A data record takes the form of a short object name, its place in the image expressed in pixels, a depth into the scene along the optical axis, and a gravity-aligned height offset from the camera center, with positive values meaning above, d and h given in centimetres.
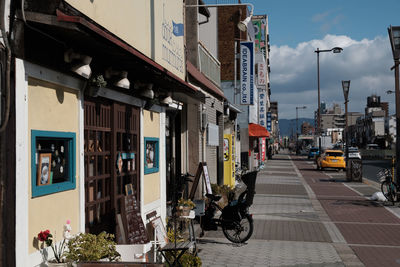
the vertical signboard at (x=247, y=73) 2395 +363
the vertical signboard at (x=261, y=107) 4737 +378
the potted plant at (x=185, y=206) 923 -108
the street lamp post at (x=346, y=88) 2965 +335
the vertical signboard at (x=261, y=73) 4504 +667
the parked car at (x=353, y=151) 4410 -60
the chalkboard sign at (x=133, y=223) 706 -107
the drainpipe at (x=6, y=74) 399 +63
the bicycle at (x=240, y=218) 1030 -146
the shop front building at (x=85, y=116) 444 +40
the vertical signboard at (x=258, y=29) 5134 +1215
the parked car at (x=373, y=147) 10488 -42
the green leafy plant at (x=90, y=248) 502 -101
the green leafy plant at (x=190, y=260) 728 -163
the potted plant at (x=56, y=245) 470 -96
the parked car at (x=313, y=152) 6474 -80
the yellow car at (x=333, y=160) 3834 -110
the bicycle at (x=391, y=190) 1641 -148
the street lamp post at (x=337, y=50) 4438 +841
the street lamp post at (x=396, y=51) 1766 +330
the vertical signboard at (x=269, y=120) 6319 +344
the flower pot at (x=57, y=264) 469 -107
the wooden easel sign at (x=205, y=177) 1179 -73
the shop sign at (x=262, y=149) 5134 -23
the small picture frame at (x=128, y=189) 758 -62
